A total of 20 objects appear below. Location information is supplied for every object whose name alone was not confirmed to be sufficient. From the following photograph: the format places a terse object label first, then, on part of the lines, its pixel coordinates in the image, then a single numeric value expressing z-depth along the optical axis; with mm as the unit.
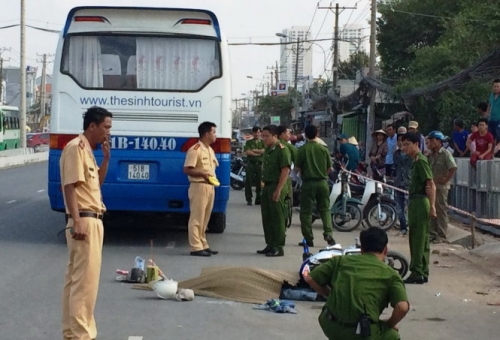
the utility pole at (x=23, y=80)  44344
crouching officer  5250
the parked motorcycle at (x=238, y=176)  27156
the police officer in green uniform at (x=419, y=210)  10883
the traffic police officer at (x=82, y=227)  6746
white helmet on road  9406
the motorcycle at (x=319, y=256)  9492
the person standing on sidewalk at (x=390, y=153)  19266
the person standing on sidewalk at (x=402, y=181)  16297
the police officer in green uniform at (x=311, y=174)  13477
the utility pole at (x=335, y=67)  48562
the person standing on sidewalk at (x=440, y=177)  13648
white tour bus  12844
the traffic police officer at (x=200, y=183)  12359
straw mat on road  9578
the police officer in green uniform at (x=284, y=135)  15677
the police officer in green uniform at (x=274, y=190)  12812
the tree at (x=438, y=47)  26859
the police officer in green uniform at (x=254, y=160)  21125
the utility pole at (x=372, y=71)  34594
